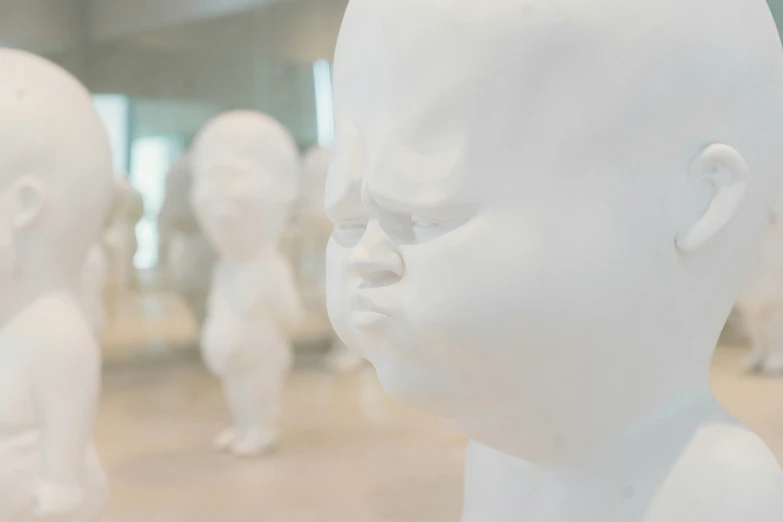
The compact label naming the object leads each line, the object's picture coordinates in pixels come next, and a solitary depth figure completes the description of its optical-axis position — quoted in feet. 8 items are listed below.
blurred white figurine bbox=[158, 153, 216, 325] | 12.08
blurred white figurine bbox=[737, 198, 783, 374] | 8.96
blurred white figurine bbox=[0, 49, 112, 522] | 4.49
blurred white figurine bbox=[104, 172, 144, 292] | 11.54
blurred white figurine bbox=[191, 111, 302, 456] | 8.09
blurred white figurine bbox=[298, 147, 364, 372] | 11.71
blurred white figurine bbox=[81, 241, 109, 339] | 7.72
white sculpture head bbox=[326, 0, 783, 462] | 2.58
